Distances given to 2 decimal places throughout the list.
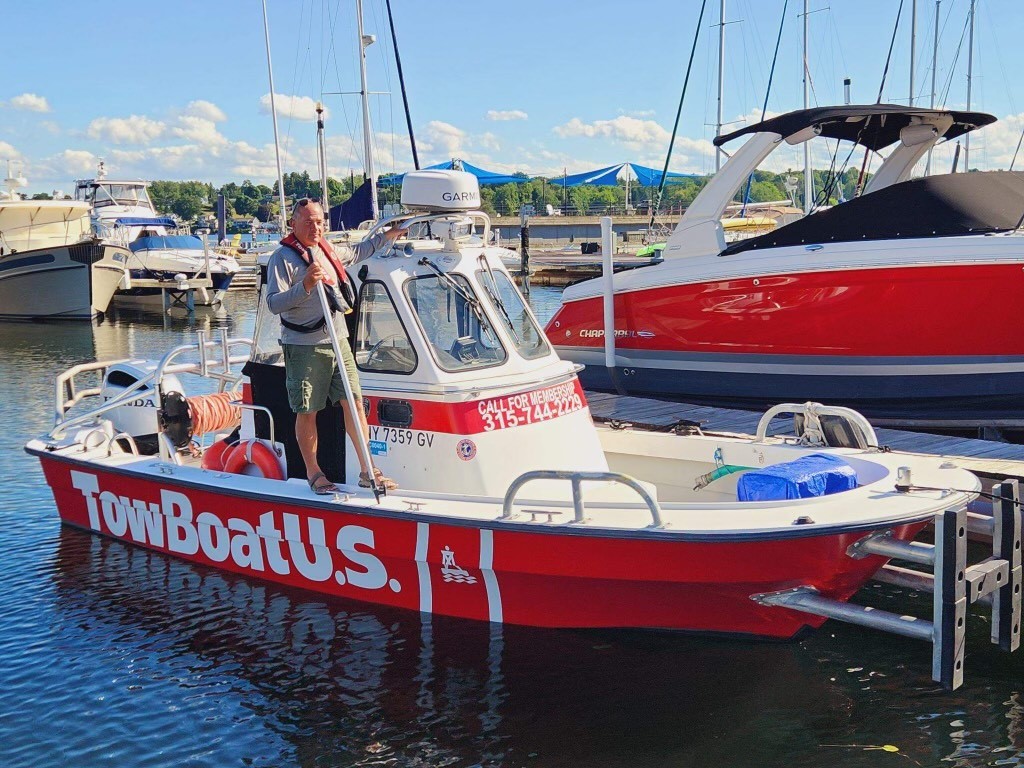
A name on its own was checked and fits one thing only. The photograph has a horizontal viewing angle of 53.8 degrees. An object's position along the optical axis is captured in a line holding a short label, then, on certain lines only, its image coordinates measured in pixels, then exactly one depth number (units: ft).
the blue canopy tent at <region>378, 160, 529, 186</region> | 132.67
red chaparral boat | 31.12
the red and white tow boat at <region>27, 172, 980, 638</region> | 17.80
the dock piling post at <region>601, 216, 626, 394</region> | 36.42
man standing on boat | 19.84
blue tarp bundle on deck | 18.92
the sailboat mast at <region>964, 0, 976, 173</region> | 111.75
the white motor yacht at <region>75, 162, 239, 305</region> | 109.40
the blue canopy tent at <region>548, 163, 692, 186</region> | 185.88
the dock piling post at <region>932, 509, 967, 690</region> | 16.06
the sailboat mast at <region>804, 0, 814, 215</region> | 86.95
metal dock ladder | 16.11
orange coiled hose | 27.27
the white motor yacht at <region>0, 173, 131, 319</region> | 99.19
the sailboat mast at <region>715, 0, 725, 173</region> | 97.35
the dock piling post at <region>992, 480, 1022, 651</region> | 17.02
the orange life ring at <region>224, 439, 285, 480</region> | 23.04
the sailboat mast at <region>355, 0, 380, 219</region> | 30.35
